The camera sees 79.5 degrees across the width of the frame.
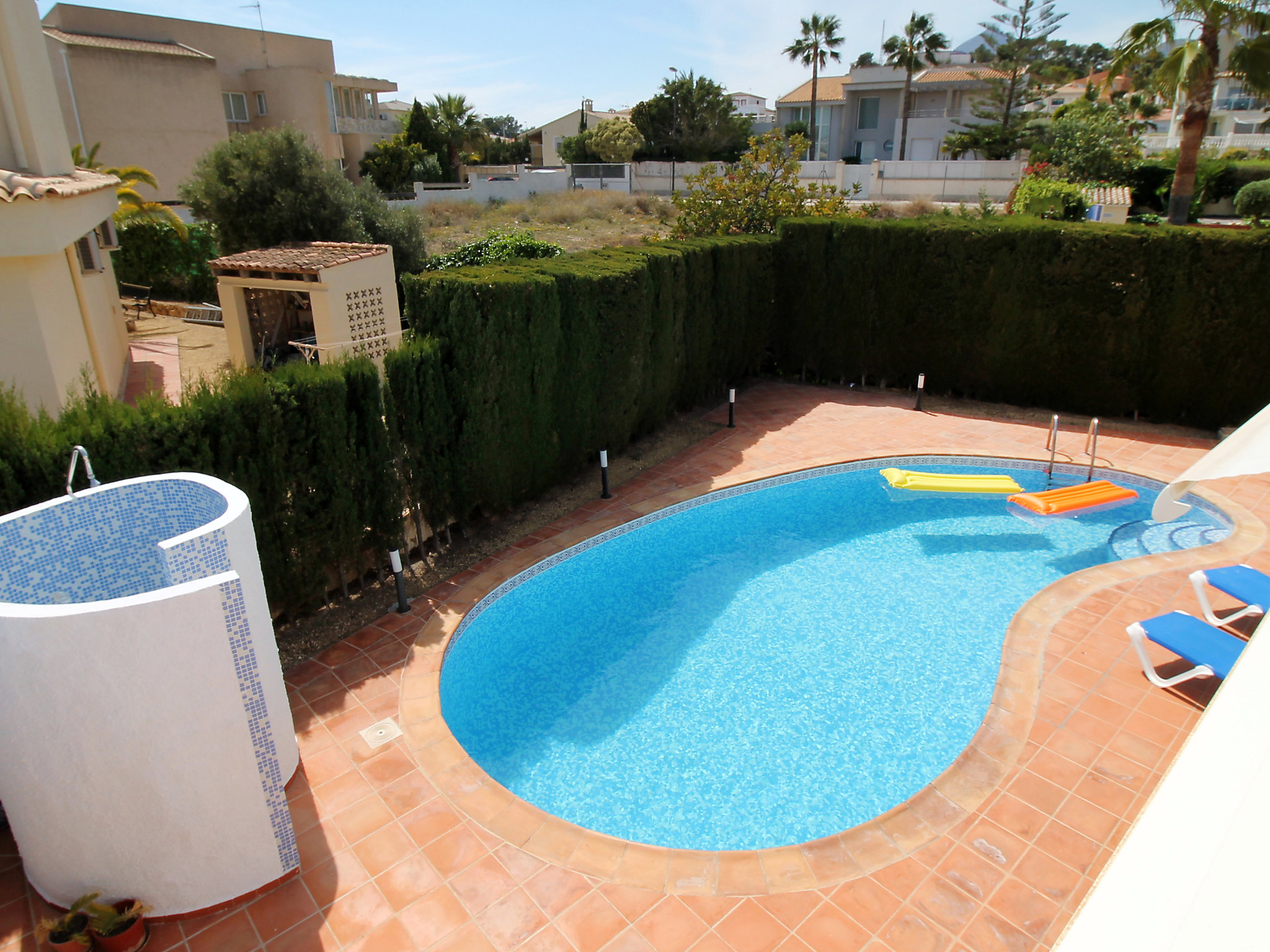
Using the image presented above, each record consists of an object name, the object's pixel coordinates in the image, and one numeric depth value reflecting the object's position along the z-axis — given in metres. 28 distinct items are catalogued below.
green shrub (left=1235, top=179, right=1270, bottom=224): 33.47
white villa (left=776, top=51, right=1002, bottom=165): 60.06
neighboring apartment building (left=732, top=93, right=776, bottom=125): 126.81
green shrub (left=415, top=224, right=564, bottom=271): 21.80
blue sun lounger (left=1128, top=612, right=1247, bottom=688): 6.49
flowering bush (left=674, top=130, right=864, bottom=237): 19.11
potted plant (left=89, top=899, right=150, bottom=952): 4.40
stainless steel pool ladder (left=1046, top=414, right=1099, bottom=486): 11.50
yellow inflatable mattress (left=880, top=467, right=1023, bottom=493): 11.15
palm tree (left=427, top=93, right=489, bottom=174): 54.81
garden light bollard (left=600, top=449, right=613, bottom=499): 11.10
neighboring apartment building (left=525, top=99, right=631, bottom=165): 74.50
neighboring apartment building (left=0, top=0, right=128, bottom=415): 9.62
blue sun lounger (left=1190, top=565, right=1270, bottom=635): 7.46
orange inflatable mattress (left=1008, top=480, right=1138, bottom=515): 10.51
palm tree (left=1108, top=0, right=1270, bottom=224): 16.36
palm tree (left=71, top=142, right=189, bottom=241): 23.94
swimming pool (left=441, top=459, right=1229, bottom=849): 6.39
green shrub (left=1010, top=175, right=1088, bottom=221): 29.22
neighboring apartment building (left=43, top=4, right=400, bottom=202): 31.20
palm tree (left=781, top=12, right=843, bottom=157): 59.00
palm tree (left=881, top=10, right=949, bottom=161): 54.06
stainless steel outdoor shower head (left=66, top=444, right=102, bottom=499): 5.12
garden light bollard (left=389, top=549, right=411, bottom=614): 8.14
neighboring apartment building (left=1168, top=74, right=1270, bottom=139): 58.47
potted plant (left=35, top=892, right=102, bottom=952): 4.37
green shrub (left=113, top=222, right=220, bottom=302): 26.02
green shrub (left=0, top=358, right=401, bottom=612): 5.84
